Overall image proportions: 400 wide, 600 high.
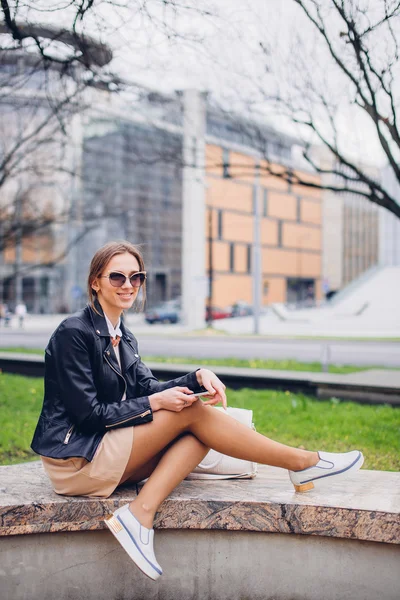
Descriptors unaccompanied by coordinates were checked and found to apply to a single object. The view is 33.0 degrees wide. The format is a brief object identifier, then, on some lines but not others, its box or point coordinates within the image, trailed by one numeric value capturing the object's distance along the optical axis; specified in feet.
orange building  207.51
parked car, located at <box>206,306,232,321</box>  165.00
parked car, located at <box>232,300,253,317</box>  173.68
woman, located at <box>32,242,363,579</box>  10.00
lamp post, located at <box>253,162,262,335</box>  95.81
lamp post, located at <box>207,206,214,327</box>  117.50
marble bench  9.76
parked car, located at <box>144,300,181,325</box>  146.20
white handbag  11.34
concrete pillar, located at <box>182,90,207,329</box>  118.83
